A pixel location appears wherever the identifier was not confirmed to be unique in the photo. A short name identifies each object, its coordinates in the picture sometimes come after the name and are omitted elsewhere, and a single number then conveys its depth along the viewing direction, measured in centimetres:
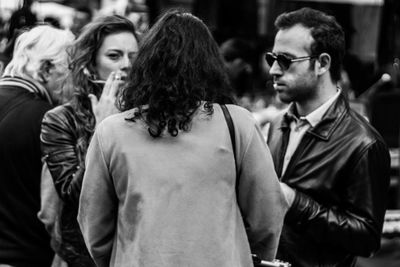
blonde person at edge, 750
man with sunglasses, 650
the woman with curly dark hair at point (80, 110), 686
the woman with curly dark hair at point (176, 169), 518
